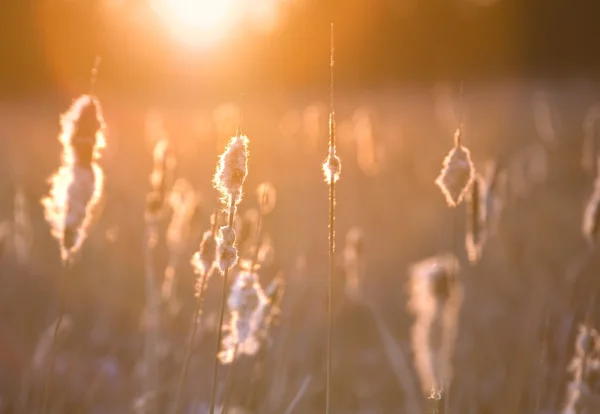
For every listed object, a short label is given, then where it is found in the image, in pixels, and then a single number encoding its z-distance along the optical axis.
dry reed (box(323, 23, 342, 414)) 1.77
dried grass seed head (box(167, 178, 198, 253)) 2.29
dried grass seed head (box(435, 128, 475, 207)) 1.91
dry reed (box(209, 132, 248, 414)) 1.80
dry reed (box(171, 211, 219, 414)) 1.86
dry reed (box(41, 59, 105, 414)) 1.86
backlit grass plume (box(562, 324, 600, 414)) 2.00
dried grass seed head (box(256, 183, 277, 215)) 2.13
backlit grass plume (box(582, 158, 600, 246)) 2.10
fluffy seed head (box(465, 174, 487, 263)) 2.00
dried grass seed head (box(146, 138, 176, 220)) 2.16
